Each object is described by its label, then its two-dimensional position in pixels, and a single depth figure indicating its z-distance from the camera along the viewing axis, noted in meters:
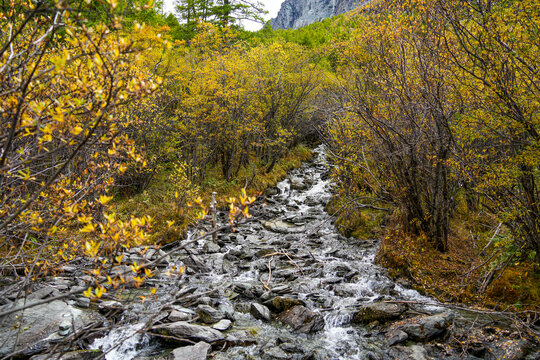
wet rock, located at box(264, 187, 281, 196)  21.92
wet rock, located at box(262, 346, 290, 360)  6.71
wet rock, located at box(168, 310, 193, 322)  7.71
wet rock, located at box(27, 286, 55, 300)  7.71
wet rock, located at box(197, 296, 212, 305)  8.69
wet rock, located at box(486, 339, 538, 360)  6.11
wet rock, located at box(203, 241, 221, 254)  13.20
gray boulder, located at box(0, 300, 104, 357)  6.07
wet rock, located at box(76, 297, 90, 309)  8.01
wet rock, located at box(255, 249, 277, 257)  12.70
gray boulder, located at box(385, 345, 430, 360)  6.35
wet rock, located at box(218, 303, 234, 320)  8.19
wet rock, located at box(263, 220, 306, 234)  15.64
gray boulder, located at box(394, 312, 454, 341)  6.90
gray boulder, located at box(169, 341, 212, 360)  6.38
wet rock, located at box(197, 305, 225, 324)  7.92
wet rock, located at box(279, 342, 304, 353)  6.91
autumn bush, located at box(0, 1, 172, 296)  2.61
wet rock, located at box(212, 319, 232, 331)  7.59
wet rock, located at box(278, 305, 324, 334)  7.79
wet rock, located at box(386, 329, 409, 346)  6.89
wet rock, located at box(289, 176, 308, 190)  23.16
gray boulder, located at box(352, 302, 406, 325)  7.82
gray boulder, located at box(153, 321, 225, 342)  7.05
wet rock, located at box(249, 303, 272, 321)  8.26
